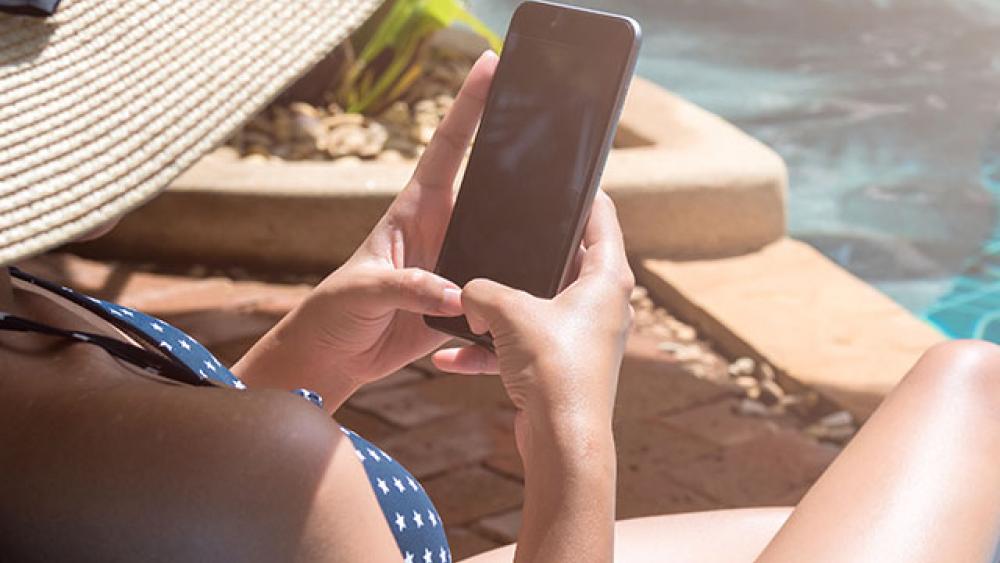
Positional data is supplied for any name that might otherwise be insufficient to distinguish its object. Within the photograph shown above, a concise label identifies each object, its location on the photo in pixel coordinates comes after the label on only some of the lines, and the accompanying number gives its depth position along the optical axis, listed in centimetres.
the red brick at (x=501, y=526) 255
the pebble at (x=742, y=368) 329
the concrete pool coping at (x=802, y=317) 322
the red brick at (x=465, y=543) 250
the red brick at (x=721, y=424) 298
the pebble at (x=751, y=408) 310
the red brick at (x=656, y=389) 310
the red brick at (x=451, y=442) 281
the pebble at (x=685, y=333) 349
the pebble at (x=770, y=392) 316
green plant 436
